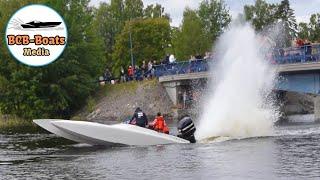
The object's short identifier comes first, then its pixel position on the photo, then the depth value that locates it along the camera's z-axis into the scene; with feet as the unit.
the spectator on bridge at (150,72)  230.68
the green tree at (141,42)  332.19
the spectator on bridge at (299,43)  160.60
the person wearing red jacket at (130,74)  239.48
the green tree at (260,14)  359.46
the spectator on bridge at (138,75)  234.09
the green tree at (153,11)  393.29
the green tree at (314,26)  402.19
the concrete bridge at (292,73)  153.38
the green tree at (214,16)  346.74
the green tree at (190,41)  313.32
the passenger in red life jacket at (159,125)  110.01
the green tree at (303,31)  414.82
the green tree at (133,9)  391.65
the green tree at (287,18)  389.19
